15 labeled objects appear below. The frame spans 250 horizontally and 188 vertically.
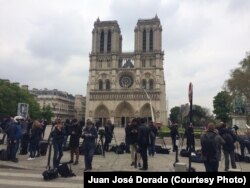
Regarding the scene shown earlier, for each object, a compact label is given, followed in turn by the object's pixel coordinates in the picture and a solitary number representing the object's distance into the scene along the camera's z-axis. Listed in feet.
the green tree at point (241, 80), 90.40
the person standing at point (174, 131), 38.03
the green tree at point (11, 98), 110.57
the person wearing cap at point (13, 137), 27.01
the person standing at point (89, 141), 23.90
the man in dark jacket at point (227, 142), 25.40
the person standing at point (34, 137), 28.86
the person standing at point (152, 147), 34.32
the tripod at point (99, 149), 33.47
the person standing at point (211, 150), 19.17
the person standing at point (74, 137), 26.63
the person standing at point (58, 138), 24.92
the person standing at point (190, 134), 30.97
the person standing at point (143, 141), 24.04
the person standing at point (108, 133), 35.18
